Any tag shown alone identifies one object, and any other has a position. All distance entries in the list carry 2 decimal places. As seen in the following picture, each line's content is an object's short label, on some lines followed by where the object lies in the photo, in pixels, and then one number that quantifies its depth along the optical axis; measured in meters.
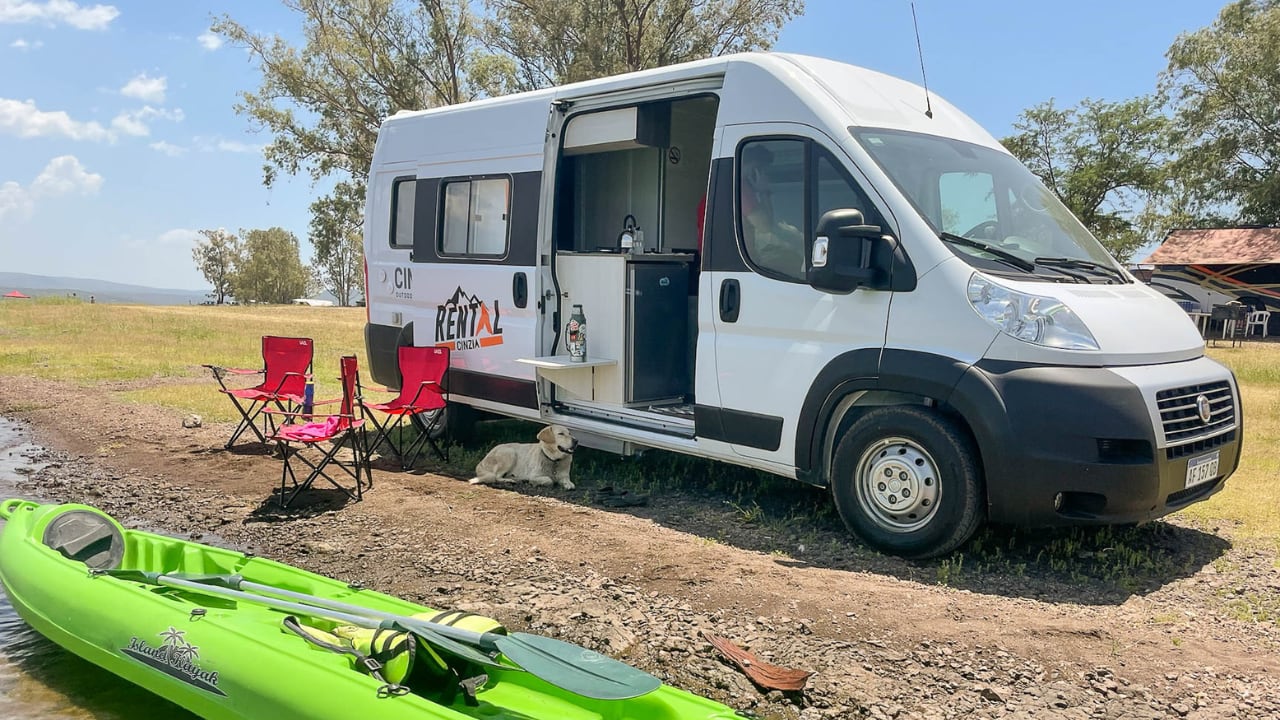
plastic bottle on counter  7.10
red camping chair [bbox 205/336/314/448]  8.13
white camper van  4.71
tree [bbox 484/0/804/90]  25.67
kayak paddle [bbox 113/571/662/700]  2.99
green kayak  3.06
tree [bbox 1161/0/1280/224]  29.95
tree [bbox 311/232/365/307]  66.31
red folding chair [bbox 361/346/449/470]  7.56
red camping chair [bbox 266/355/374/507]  6.52
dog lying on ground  7.04
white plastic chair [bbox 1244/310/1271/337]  25.42
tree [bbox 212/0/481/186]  27.45
